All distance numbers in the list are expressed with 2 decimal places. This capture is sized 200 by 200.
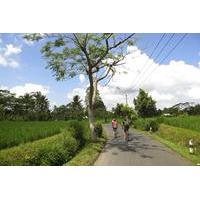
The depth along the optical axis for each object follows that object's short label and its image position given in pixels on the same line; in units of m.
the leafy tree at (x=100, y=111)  31.07
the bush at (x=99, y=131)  14.17
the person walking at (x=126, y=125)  10.94
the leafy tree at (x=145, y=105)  26.40
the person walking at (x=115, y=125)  13.66
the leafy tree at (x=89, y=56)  10.81
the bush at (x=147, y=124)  16.54
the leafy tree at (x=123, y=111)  26.84
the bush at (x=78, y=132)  10.83
